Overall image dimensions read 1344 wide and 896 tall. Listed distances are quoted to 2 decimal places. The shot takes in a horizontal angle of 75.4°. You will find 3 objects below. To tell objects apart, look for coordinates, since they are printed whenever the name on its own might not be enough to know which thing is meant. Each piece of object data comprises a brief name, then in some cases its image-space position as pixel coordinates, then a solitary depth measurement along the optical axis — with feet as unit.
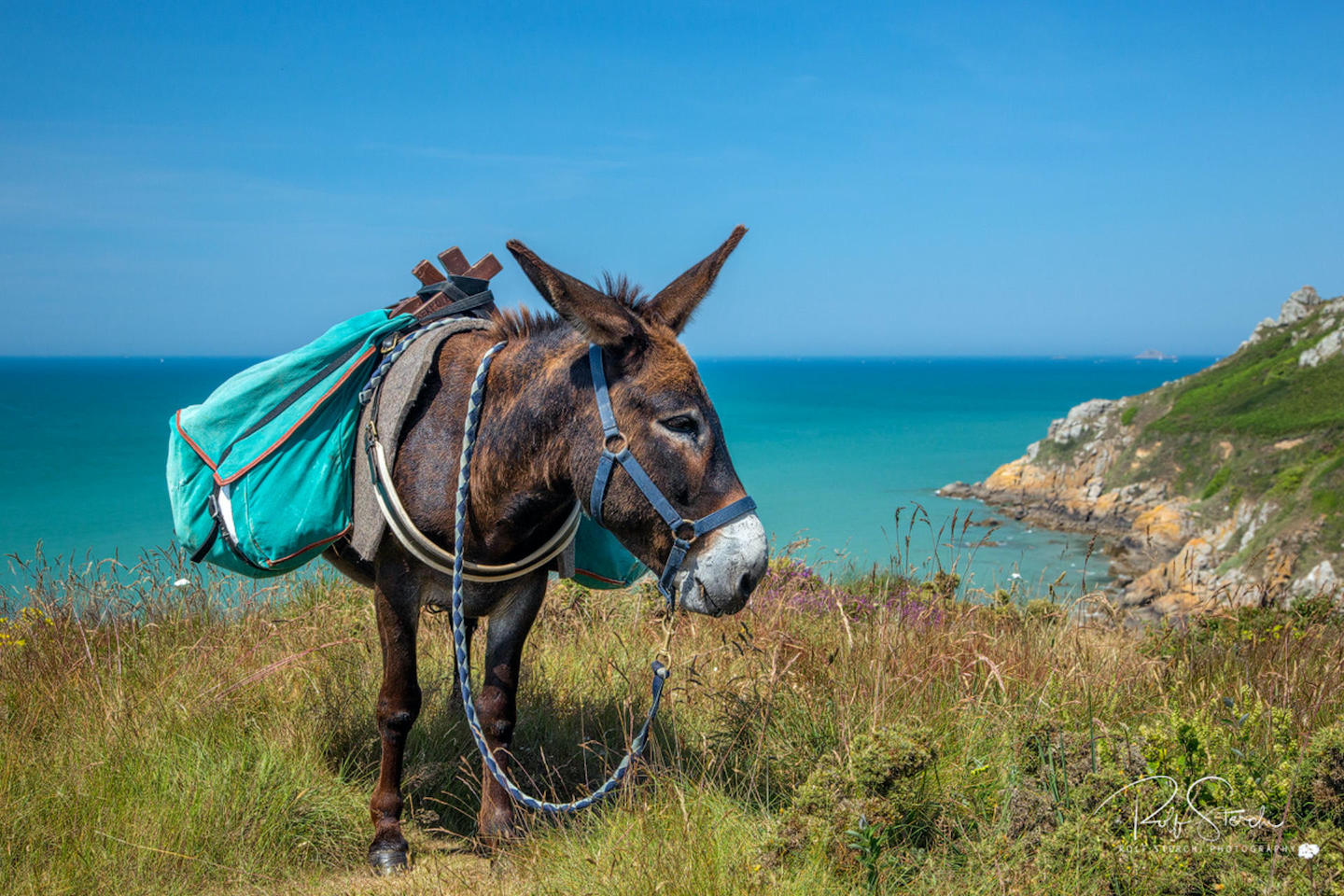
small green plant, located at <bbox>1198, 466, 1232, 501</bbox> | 86.17
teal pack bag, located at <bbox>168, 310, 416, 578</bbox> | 10.64
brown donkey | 9.14
